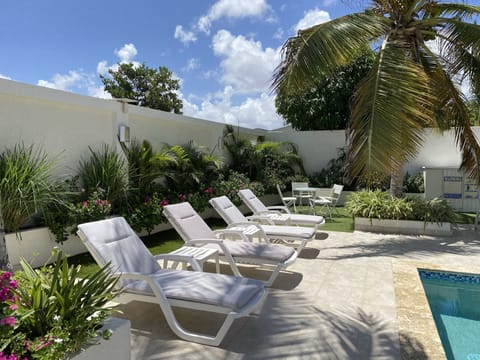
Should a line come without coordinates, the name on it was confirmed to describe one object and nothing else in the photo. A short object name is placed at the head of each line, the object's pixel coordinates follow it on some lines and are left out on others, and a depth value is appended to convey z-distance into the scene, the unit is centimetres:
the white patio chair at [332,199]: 1150
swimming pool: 394
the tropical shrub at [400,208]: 913
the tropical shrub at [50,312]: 210
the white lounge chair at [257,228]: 672
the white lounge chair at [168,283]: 350
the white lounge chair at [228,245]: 518
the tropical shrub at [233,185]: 1055
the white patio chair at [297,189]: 1318
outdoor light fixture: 841
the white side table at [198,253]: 480
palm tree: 687
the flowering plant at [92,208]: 650
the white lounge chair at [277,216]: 833
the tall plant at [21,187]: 571
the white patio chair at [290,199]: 1203
